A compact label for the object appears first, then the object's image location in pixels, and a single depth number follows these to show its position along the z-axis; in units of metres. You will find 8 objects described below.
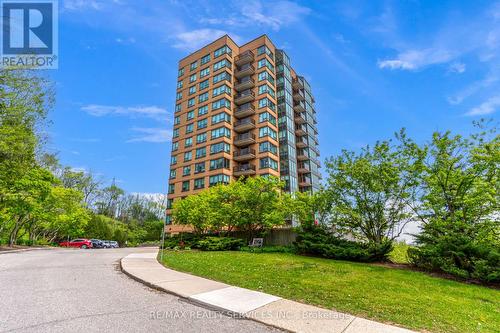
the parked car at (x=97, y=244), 35.56
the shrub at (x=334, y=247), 14.65
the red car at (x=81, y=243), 34.94
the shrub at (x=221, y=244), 21.61
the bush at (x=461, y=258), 10.39
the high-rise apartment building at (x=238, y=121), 45.66
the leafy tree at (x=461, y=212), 11.12
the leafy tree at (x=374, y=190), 15.15
